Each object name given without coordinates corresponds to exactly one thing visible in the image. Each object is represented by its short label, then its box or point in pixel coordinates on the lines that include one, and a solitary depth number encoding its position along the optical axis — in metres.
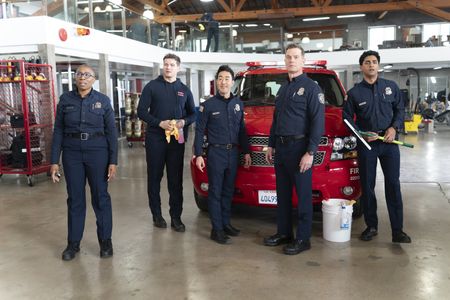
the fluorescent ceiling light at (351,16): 25.68
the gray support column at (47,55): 8.10
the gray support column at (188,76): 18.94
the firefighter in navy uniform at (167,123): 4.36
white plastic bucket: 4.01
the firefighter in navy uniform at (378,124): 3.98
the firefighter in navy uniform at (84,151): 3.66
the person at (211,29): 17.50
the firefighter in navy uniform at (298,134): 3.61
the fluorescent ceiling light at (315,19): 26.80
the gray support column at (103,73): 10.88
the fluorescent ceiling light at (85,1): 9.73
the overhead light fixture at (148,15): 14.83
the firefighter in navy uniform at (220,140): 4.06
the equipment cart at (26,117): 7.29
